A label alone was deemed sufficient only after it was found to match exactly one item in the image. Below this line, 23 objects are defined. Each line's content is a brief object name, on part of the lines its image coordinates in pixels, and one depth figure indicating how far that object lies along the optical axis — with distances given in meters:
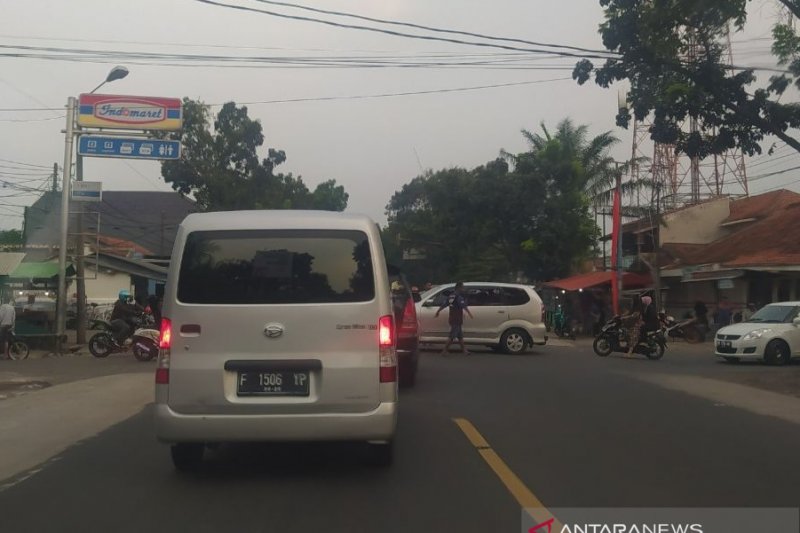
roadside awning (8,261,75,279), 23.58
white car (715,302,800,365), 18.86
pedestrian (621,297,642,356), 20.64
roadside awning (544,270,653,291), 31.38
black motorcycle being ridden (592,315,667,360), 20.75
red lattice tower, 38.53
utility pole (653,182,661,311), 29.83
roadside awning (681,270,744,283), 26.56
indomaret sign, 23.84
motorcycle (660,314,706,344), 26.98
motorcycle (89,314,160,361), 19.44
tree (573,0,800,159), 13.27
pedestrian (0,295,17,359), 19.91
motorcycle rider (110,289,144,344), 20.77
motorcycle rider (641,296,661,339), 20.59
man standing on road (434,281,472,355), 18.80
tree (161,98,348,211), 44.82
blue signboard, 23.92
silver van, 6.47
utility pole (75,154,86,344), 23.58
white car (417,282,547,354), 20.48
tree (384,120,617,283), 36.06
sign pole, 22.25
